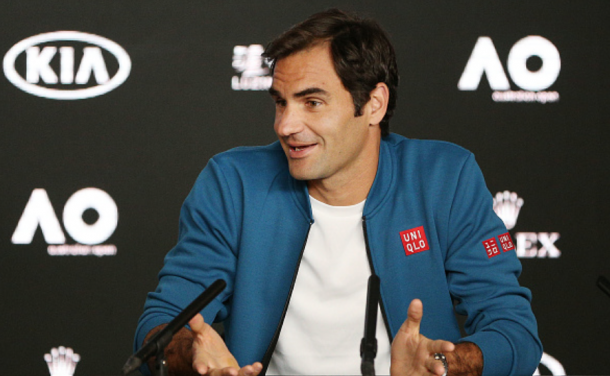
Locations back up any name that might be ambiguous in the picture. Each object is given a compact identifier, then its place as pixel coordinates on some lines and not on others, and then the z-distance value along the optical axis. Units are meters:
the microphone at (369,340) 5.20
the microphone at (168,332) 5.18
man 5.57
